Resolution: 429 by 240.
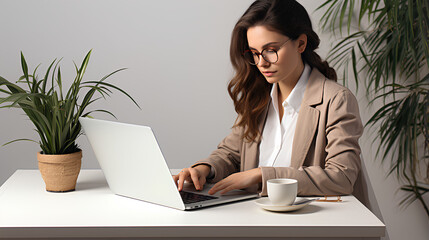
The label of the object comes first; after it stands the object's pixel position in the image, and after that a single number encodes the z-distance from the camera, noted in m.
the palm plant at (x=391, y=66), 2.94
